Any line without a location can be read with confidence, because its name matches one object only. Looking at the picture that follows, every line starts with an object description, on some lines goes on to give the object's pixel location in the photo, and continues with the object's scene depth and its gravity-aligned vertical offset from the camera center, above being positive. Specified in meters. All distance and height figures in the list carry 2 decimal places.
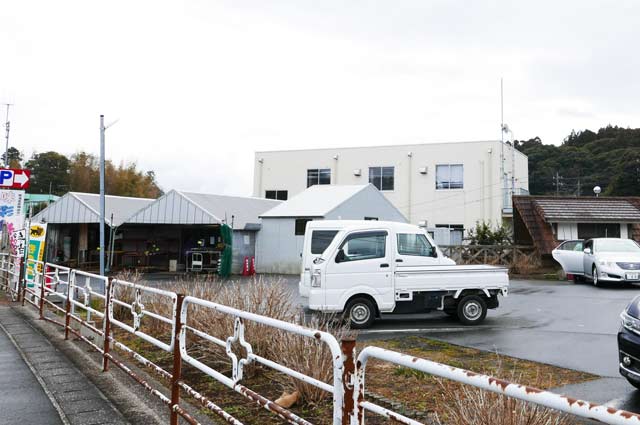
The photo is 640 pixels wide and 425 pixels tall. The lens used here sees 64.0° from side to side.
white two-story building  35.84 +5.36
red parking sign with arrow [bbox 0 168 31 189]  16.38 +1.95
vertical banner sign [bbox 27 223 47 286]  12.84 -0.13
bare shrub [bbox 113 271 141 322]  9.56 -1.09
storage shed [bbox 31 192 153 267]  27.19 +1.02
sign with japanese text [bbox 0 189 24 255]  16.47 +1.00
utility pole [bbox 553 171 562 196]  58.25 +7.75
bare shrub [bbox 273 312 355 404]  4.75 -1.14
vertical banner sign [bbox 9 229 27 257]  13.48 -0.05
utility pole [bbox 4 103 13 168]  25.39 +5.01
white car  15.34 -0.35
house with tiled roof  22.86 +1.31
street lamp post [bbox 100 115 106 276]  12.99 +1.34
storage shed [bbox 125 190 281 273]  24.62 +0.62
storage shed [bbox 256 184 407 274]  24.42 +1.35
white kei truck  9.62 -0.67
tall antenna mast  35.50 +6.09
